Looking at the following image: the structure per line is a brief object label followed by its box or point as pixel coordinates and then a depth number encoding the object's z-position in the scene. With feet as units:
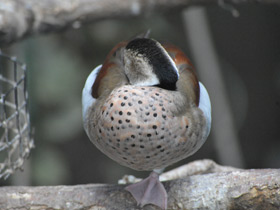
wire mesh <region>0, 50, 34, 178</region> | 12.55
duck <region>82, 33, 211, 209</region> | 12.34
